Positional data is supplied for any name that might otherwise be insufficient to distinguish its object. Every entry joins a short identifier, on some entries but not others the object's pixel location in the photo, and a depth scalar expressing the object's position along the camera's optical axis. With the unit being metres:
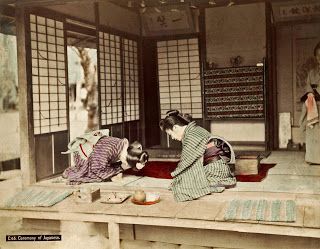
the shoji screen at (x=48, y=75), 6.06
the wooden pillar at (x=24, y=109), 5.79
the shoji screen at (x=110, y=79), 7.76
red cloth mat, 5.57
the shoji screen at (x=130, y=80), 8.70
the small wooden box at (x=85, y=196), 4.60
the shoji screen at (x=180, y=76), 8.98
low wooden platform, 3.66
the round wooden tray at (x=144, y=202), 4.42
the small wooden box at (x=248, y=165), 5.89
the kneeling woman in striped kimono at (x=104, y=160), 5.68
